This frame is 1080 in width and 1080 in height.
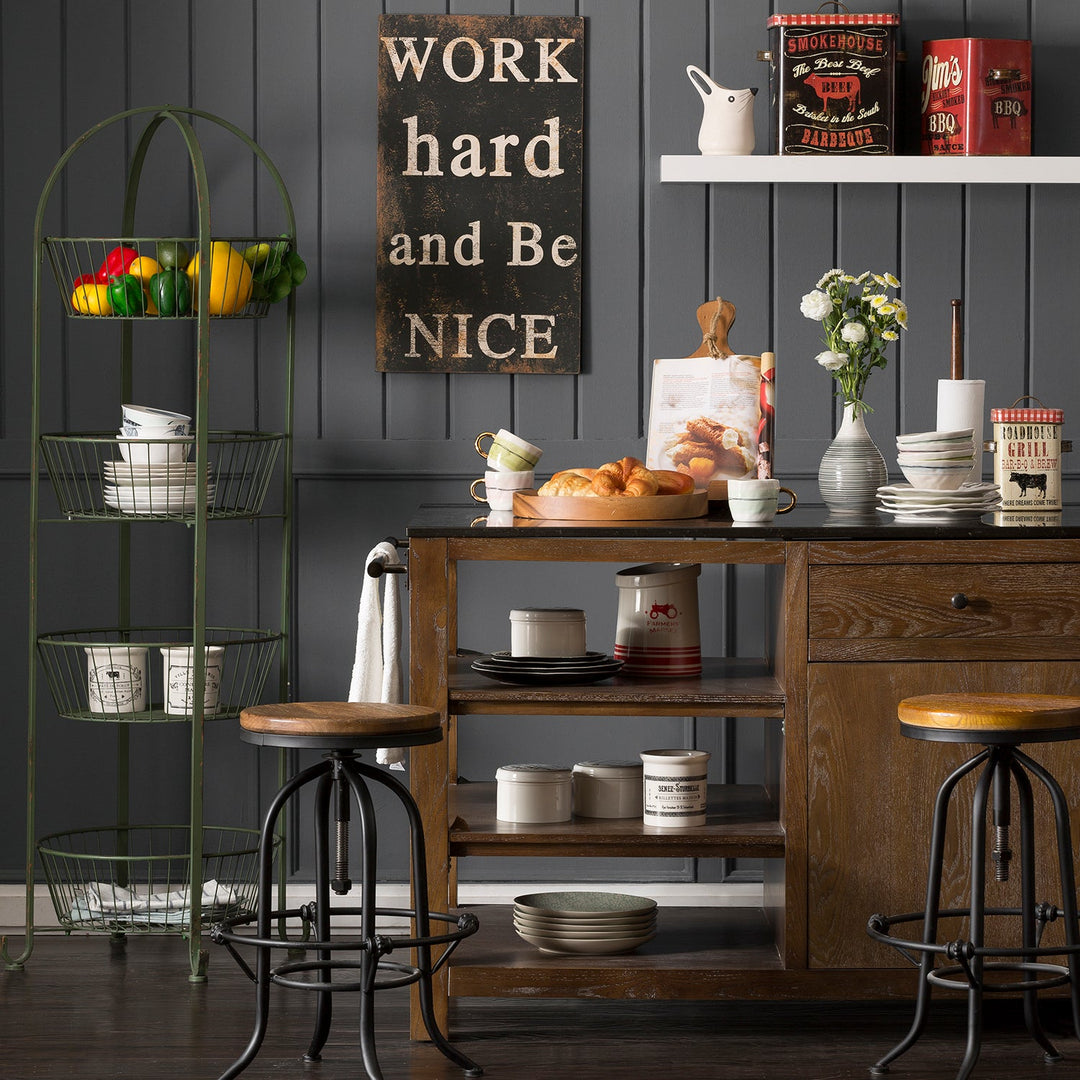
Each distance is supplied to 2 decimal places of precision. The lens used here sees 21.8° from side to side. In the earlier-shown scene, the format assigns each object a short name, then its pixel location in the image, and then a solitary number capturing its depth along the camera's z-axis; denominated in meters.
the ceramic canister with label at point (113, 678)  5.88
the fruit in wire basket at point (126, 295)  5.72
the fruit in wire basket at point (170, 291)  5.72
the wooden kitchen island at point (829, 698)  4.85
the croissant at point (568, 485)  5.19
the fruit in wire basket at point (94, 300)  5.76
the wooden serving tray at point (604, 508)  5.12
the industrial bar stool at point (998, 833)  4.29
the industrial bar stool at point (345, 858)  4.31
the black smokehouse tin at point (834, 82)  6.06
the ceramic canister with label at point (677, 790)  5.02
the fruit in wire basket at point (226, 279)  5.81
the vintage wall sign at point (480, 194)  6.31
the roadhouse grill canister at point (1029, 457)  5.17
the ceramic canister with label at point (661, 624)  5.26
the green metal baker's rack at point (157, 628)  5.73
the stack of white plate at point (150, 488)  5.76
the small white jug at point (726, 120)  6.03
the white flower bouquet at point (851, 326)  5.40
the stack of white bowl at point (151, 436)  5.77
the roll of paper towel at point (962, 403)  5.47
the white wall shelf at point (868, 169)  6.04
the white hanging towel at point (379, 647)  5.15
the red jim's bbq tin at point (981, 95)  6.06
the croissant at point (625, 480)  5.17
